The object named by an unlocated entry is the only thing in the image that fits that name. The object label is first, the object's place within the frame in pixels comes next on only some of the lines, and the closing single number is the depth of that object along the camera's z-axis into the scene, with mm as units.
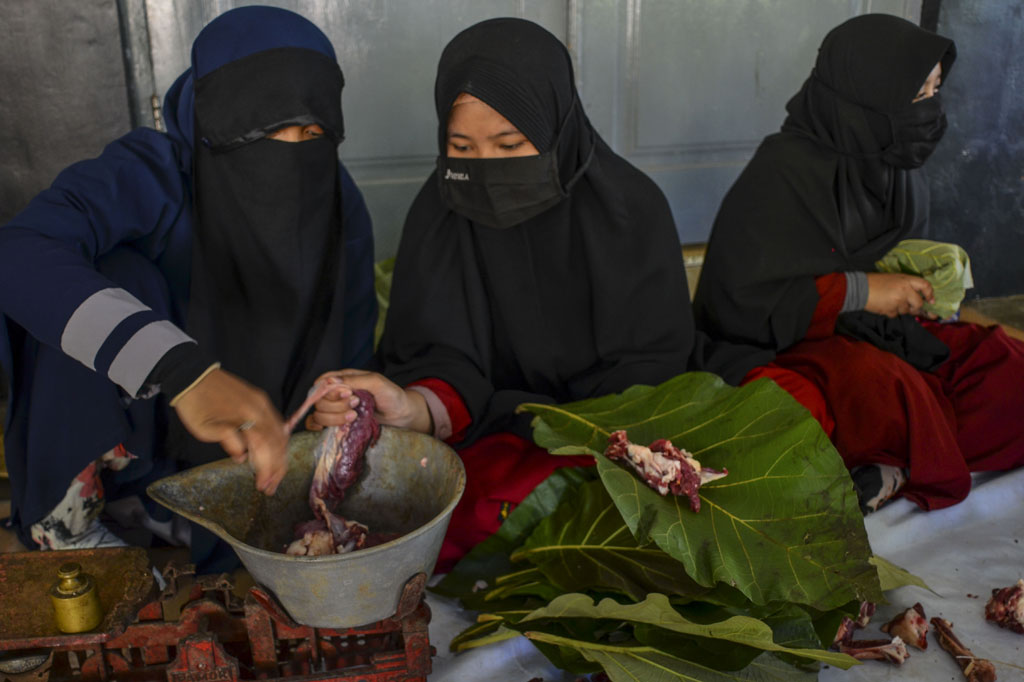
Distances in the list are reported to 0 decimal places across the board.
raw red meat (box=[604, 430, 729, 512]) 1545
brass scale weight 1310
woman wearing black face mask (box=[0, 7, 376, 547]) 1699
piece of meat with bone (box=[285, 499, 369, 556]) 1425
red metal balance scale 1322
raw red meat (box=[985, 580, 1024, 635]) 1711
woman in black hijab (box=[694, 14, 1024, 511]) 2305
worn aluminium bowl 1252
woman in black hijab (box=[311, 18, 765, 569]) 1942
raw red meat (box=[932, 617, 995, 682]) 1585
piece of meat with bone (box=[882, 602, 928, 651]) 1679
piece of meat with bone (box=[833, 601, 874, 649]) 1650
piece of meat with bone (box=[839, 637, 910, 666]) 1638
